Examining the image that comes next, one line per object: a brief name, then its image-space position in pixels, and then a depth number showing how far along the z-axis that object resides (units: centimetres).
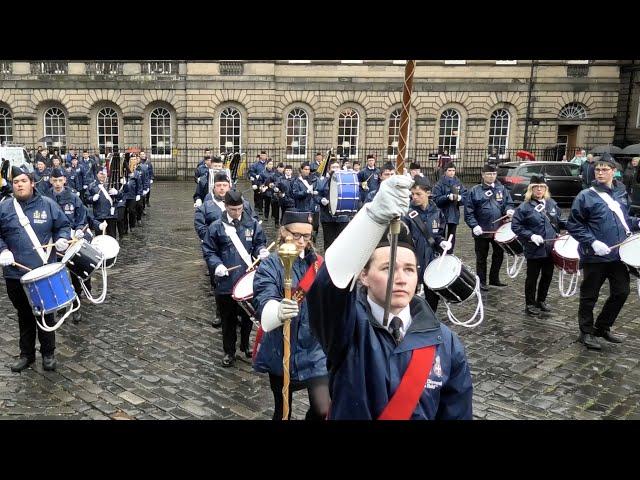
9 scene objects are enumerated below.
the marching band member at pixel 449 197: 1207
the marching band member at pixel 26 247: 663
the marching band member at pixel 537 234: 894
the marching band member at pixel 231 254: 692
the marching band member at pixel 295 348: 441
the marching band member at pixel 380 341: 226
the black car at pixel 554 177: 2208
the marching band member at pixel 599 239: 738
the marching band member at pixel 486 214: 1081
